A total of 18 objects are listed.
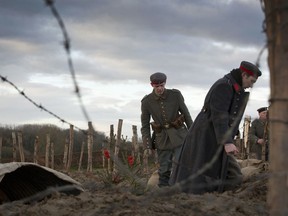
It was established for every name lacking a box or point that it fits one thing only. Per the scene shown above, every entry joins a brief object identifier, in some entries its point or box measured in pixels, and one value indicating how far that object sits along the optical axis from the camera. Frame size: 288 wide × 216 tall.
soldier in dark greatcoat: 5.43
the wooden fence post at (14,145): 14.94
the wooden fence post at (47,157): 15.48
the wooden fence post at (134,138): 14.94
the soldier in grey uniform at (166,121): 7.47
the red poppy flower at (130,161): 8.28
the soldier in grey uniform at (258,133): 9.59
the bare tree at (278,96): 2.46
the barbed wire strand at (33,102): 2.86
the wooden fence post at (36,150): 15.12
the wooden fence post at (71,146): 15.20
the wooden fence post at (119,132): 13.18
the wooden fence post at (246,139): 12.66
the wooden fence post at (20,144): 15.02
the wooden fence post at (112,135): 12.69
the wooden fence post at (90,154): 14.81
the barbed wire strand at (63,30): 2.34
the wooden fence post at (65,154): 15.24
